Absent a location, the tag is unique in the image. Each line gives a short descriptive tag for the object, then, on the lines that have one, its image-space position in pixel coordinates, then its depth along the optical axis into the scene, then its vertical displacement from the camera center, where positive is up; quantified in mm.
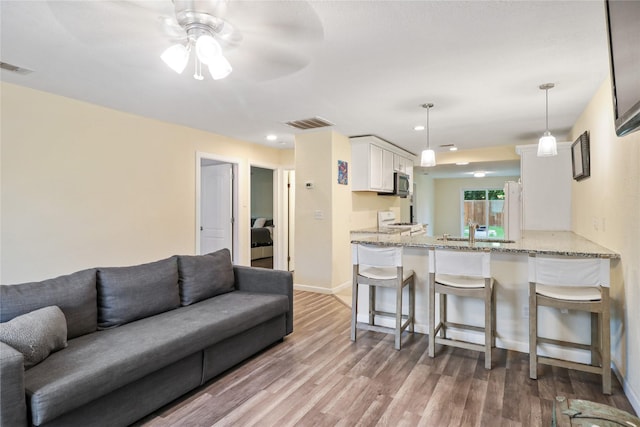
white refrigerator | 4656 +92
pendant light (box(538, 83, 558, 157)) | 3049 +617
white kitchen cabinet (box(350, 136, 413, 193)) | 5457 +859
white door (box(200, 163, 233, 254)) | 5723 +176
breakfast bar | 2803 -658
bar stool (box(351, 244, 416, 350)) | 3100 -563
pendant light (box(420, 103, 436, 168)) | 3707 +623
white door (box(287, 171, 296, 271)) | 6723 +43
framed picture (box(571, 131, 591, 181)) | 3480 +611
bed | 8180 -598
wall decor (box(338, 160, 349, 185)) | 5266 +690
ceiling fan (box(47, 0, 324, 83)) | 1764 +1097
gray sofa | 1643 -753
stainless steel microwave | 6328 +613
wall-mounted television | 1062 +527
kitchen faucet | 3253 -142
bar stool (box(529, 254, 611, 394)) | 2365 -567
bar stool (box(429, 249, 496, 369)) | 2738 -556
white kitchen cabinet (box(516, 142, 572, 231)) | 4551 +311
